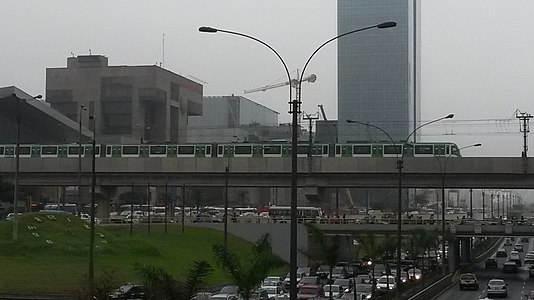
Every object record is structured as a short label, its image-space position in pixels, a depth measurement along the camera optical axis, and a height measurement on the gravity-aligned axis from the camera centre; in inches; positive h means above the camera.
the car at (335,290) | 1929.1 -272.2
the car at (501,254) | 4279.0 -390.1
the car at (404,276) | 2299.2 -292.6
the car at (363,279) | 2220.7 -278.7
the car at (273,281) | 1881.2 -243.4
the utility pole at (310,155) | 3169.3 +92.5
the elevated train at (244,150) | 3093.0 +116.0
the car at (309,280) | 2034.6 -261.4
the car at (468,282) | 2239.2 -282.3
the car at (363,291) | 1742.6 -260.8
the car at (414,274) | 2202.0 -281.2
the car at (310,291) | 1759.8 -248.0
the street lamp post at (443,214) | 2398.6 -103.9
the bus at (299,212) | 3730.6 -162.4
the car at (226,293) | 1343.5 -202.6
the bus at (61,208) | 3819.4 -147.9
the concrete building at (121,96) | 6397.6 +656.0
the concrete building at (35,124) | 5281.5 +369.3
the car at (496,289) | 1964.8 -264.7
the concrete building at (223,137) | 7558.6 +392.0
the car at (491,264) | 3353.8 -346.7
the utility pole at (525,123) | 3056.1 +216.0
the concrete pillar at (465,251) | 3578.7 -321.9
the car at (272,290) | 1727.2 -242.0
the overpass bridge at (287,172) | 2999.5 +28.0
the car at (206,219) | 3326.8 -170.8
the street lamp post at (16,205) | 1772.3 -67.5
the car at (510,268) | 2952.8 -318.7
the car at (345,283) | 2071.9 -269.1
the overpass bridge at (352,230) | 2962.6 -188.3
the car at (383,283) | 2054.5 -273.1
